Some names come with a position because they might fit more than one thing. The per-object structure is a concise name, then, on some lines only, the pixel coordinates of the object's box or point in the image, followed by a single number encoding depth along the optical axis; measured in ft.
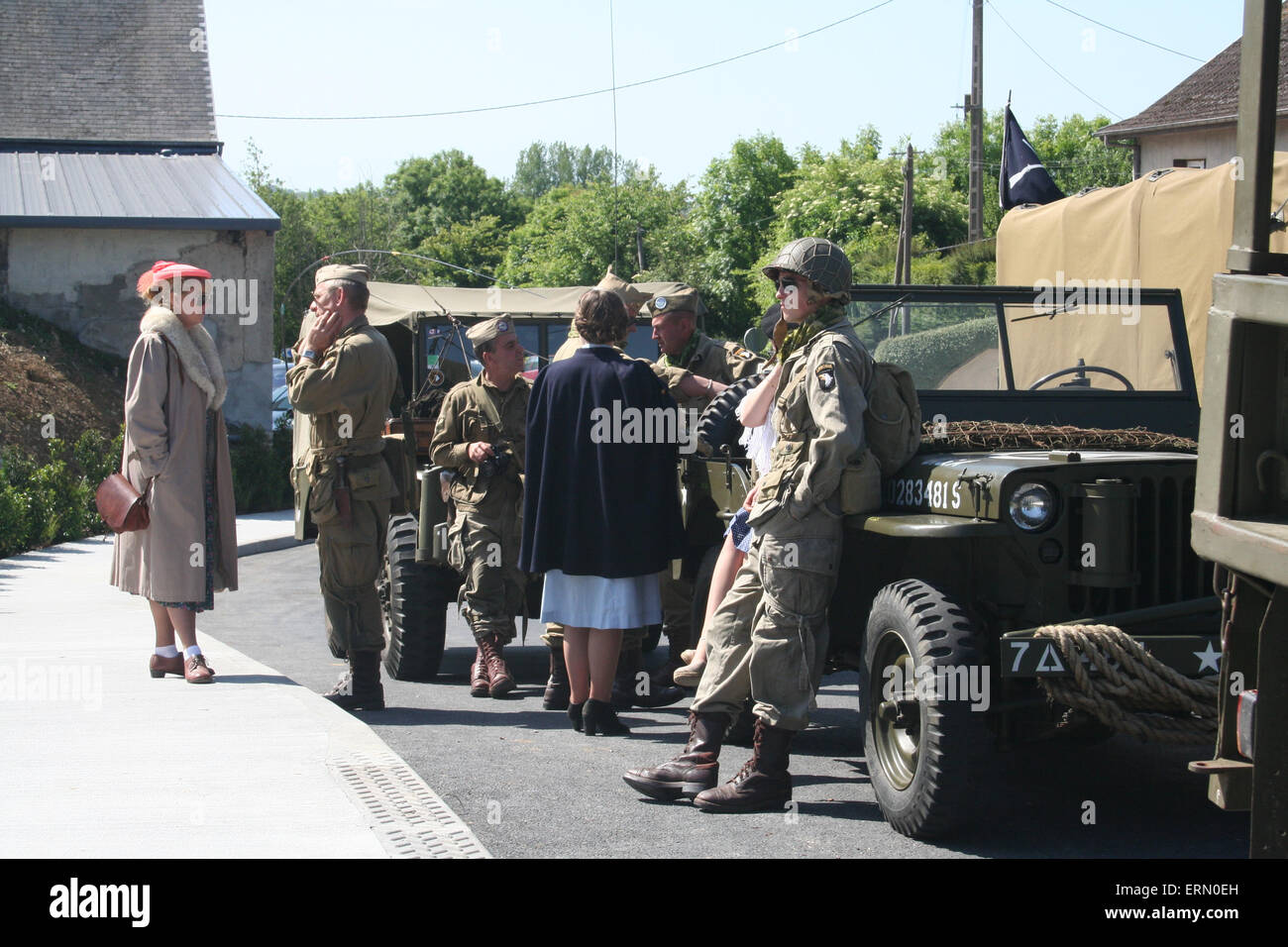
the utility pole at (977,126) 106.32
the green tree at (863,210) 143.33
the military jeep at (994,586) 14.06
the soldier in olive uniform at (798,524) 15.64
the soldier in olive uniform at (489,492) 22.99
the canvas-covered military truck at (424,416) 23.93
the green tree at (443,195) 308.40
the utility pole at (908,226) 102.65
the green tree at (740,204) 197.88
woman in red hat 21.15
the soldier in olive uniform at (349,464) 20.61
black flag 46.32
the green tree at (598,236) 193.36
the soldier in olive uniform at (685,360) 23.26
